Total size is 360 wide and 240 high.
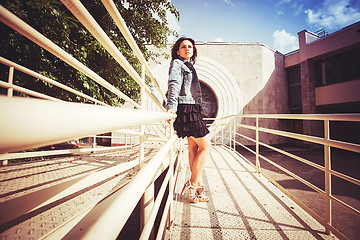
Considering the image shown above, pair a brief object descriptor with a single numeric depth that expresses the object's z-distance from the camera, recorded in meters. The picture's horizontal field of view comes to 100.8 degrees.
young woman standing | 1.71
